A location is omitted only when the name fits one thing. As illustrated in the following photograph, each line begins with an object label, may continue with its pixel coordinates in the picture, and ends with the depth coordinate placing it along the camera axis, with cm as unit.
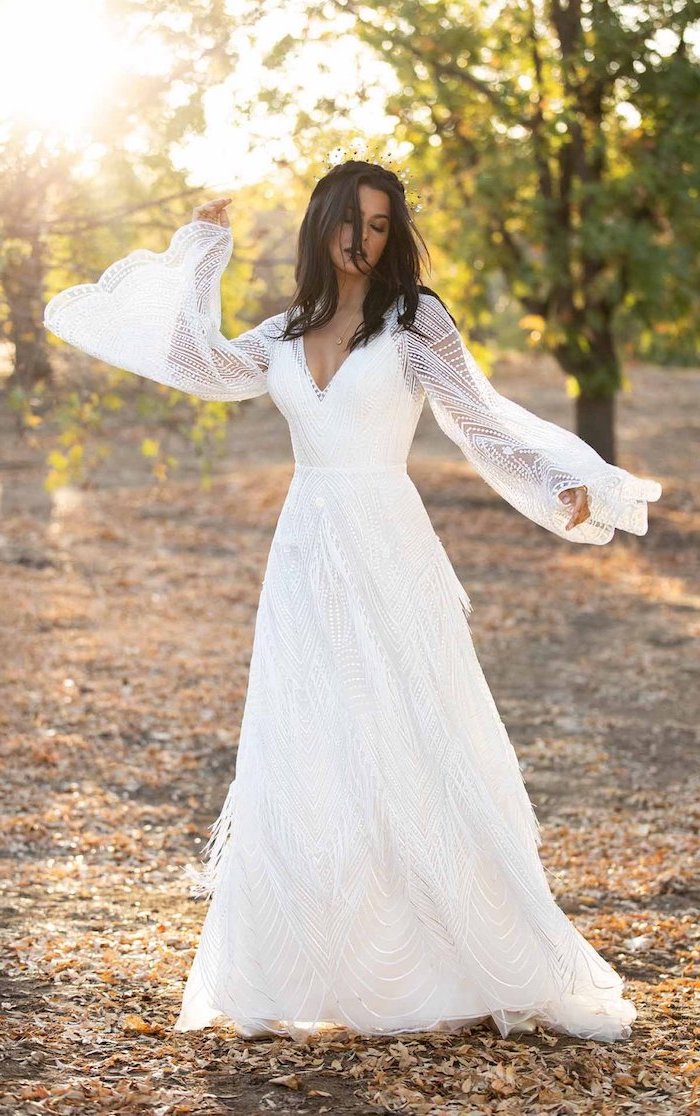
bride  346
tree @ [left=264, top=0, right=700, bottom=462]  1180
